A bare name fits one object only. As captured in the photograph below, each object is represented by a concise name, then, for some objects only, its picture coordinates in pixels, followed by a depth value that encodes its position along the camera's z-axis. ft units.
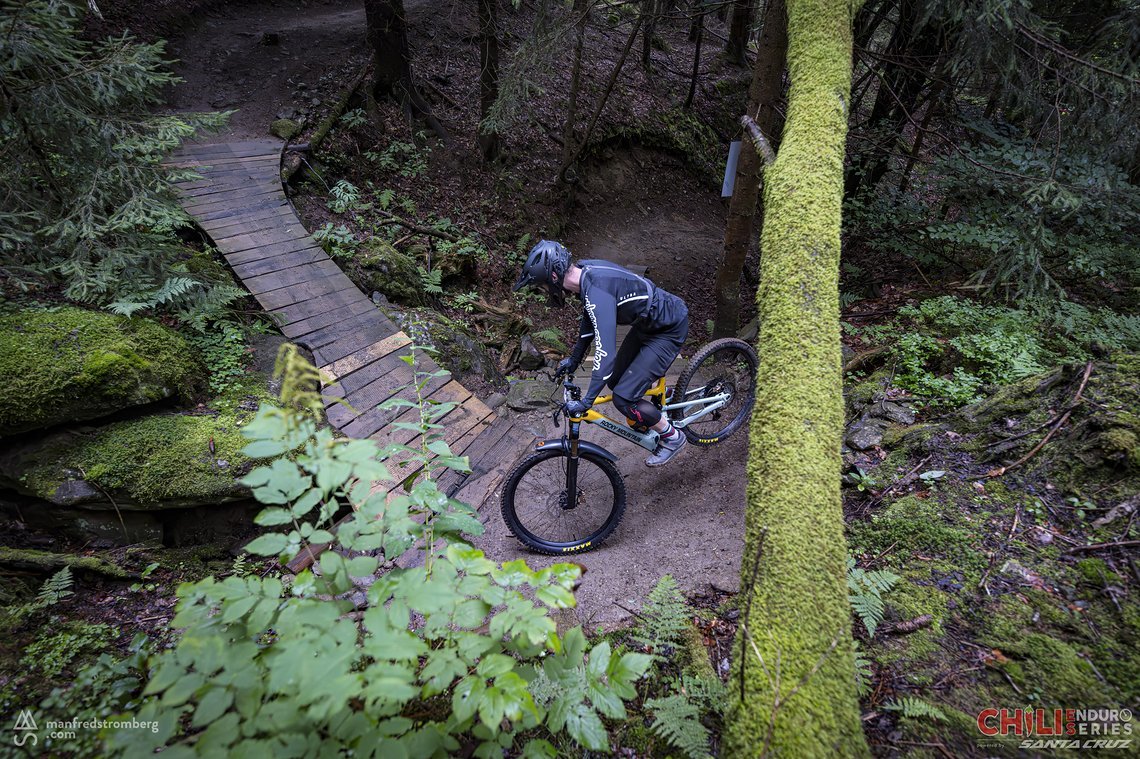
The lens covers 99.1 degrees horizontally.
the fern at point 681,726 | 6.37
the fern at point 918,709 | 6.55
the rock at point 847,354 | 18.99
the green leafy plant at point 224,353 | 17.84
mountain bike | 14.65
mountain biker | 13.61
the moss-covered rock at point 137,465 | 13.11
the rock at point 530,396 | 22.24
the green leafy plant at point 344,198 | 29.17
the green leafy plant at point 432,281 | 26.66
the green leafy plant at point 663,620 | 8.50
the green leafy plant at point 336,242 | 25.77
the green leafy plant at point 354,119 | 34.45
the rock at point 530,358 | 26.63
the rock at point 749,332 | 24.16
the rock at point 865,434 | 13.78
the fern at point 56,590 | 10.51
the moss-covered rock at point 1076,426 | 9.57
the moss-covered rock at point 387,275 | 25.07
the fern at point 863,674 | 7.04
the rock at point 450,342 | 22.85
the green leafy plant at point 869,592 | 8.27
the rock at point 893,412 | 14.33
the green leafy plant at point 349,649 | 4.27
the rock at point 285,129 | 32.60
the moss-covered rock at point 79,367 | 13.30
